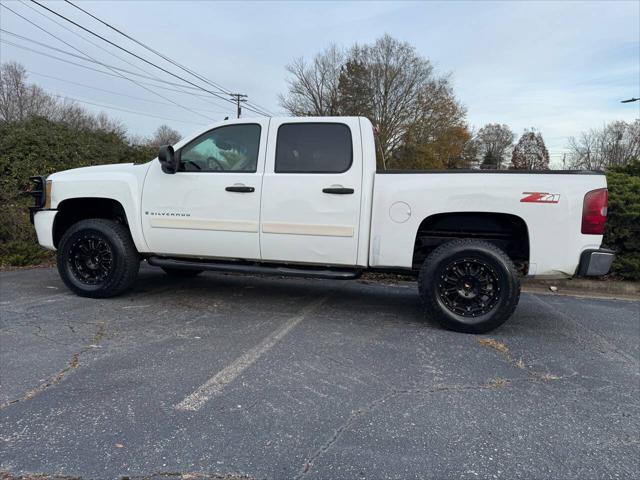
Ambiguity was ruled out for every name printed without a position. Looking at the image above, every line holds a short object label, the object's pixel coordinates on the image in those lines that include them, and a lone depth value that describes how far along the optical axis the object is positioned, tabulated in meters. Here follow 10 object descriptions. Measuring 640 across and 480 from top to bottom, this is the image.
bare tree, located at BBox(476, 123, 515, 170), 55.88
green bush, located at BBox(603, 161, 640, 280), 6.54
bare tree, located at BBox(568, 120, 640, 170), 44.09
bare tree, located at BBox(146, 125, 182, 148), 53.78
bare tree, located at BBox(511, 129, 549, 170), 52.28
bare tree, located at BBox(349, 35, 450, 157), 36.59
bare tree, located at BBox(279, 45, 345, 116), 36.80
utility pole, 38.41
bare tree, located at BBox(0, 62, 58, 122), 33.38
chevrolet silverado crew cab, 4.05
